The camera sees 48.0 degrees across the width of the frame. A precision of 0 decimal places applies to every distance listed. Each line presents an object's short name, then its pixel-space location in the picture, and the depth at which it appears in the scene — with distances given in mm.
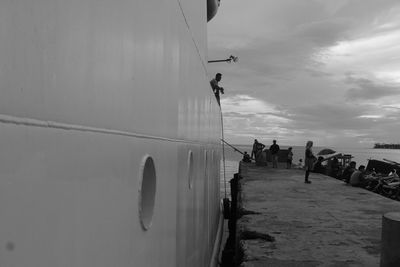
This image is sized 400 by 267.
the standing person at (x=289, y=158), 25578
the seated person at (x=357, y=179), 16700
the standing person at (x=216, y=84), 12307
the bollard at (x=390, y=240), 4984
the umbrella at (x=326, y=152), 36925
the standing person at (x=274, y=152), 24469
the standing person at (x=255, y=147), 27156
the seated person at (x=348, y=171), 21578
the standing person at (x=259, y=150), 26547
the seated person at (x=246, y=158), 29906
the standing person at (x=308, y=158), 17047
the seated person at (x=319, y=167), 25281
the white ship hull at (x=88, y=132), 1088
